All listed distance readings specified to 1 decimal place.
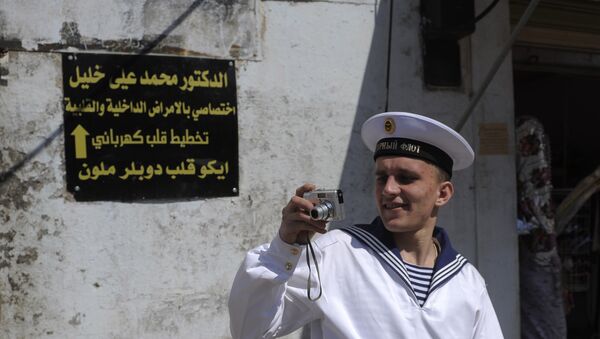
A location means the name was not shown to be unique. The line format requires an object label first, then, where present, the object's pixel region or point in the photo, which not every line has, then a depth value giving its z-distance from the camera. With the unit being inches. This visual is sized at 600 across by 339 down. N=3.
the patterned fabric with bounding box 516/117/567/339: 169.3
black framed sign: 131.4
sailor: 73.2
